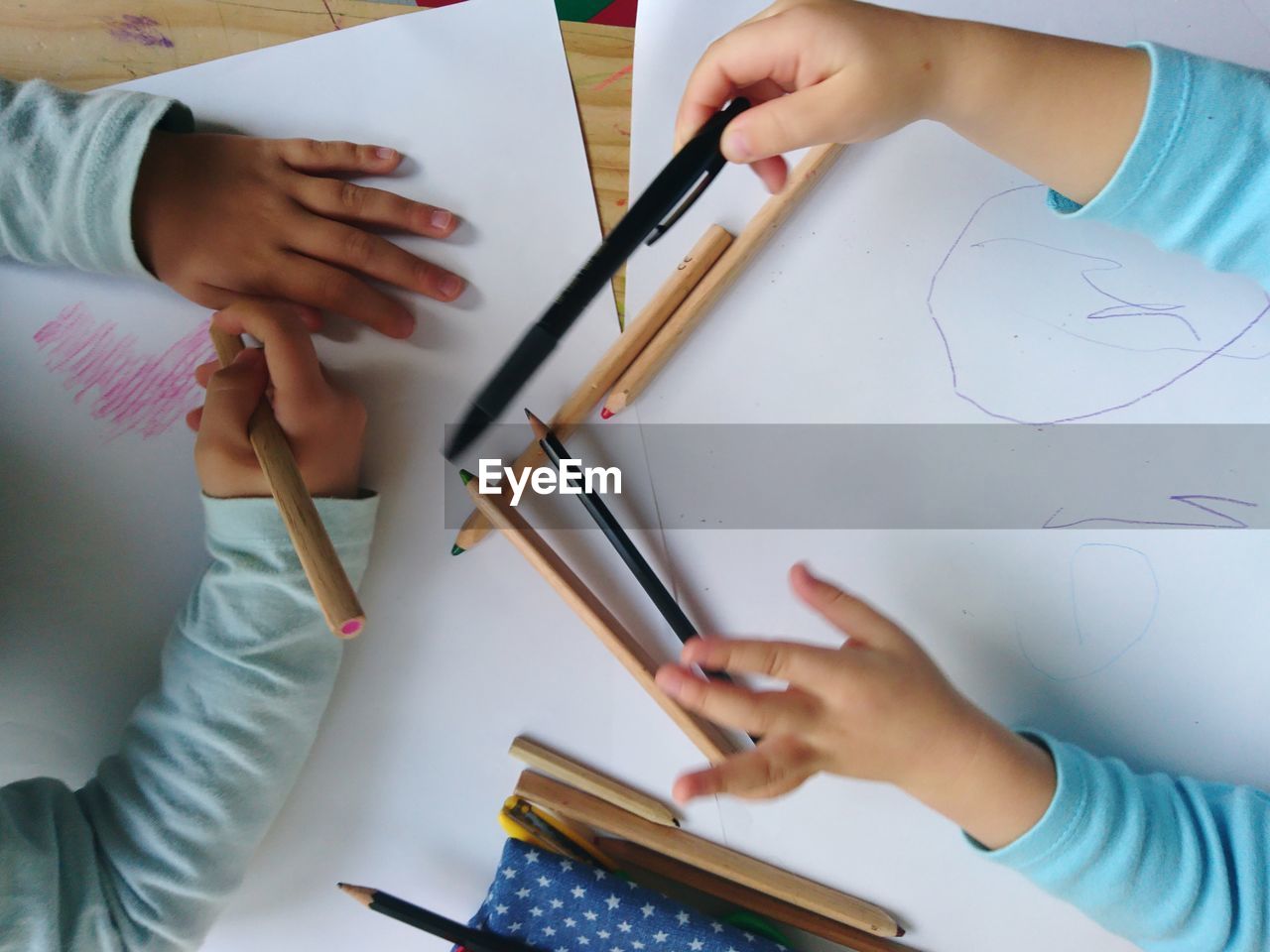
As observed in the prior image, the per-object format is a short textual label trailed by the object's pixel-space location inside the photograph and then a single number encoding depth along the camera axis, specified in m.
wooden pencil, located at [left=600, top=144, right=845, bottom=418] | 0.45
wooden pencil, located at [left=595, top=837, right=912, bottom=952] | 0.46
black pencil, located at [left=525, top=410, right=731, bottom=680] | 0.46
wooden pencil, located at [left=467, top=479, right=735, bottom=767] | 0.45
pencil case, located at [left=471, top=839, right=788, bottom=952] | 0.45
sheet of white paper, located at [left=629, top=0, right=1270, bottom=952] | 0.44
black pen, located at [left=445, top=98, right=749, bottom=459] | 0.36
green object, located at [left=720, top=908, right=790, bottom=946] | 0.47
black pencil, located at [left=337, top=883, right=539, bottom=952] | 0.44
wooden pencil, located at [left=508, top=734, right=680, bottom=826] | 0.46
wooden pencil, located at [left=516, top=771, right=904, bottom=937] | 0.45
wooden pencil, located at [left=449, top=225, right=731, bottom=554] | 0.46
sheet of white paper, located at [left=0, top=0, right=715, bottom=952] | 0.47
